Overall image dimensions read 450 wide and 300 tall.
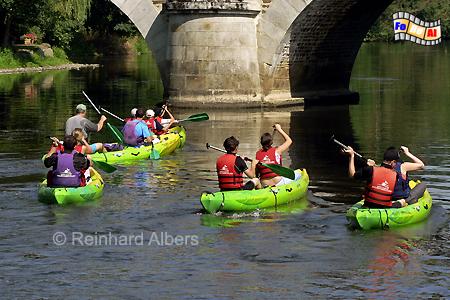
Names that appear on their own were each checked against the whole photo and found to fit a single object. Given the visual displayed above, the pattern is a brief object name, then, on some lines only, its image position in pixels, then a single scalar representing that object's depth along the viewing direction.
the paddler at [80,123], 24.36
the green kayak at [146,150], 25.47
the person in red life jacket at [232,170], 19.80
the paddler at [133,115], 26.97
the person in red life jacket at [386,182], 18.30
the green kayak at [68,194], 20.36
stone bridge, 38.28
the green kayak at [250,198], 19.38
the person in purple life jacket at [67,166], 20.34
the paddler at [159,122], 28.55
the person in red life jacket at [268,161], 20.55
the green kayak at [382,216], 18.08
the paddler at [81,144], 22.23
